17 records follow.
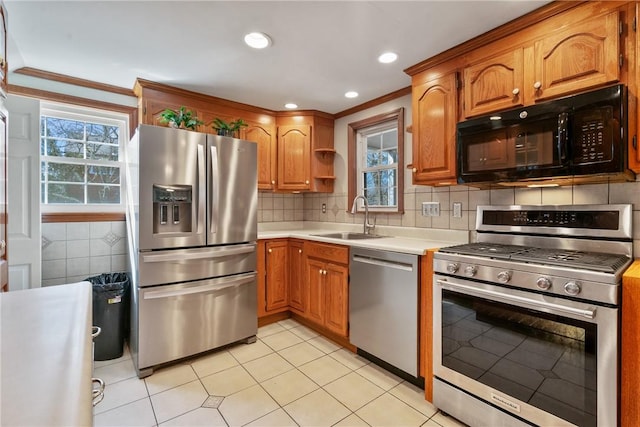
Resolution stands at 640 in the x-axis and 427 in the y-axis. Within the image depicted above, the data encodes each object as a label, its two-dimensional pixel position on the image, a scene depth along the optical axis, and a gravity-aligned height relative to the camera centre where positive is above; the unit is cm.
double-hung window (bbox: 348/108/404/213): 286 +52
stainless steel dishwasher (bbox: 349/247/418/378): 199 -68
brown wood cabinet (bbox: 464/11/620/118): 146 +79
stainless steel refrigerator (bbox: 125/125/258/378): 214 -23
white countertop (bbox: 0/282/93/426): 46 -30
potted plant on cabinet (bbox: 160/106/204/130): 242 +75
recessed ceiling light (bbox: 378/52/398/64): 215 +111
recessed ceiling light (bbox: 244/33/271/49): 194 +112
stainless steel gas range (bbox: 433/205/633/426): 126 -52
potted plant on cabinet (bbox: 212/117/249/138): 265 +75
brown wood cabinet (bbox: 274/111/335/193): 344 +67
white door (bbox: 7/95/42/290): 216 +14
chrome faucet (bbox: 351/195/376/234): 304 -7
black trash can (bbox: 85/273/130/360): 235 -83
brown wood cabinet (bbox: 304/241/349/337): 250 -65
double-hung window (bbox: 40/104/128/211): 264 +49
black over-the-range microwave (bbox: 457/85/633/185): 141 +37
